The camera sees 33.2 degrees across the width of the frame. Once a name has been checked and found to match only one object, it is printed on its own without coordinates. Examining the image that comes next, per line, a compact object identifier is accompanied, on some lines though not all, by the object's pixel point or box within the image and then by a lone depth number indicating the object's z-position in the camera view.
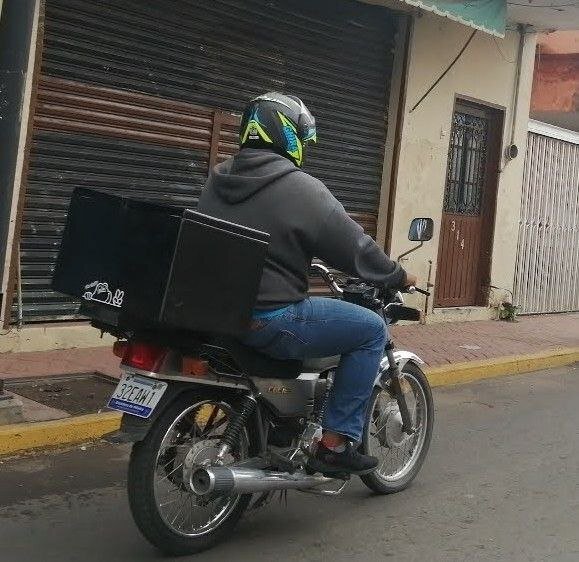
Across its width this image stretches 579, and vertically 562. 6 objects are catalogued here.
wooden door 12.05
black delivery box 3.65
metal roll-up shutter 7.72
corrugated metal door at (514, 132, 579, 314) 13.32
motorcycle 3.77
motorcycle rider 4.05
